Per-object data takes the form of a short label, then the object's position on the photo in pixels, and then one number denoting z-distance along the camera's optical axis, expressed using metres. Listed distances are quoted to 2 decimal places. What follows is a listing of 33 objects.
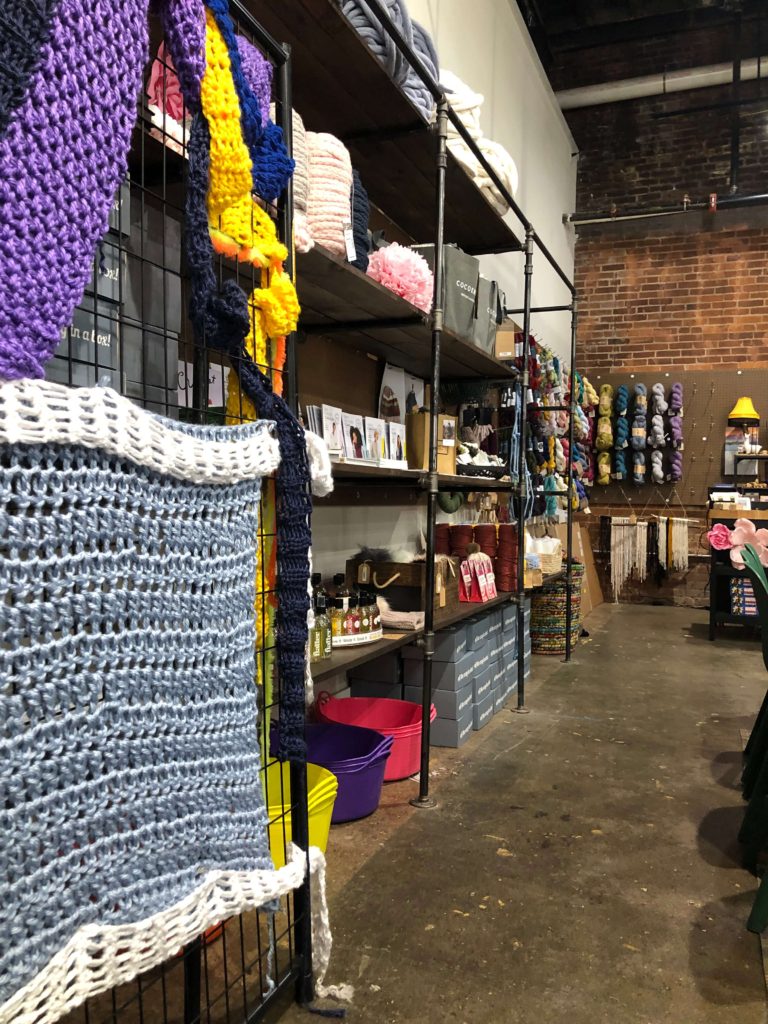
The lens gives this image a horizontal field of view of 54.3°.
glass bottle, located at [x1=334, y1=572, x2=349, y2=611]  2.44
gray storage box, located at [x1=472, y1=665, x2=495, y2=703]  3.30
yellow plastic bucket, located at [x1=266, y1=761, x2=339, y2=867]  1.71
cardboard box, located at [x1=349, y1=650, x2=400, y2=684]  3.07
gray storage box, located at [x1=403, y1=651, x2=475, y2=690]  3.04
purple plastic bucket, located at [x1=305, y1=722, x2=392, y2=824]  2.29
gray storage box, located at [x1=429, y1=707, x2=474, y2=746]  3.08
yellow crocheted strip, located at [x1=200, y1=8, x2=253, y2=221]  1.14
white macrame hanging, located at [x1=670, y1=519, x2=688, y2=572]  6.77
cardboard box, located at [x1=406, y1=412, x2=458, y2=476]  3.12
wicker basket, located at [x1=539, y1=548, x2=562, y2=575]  4.56
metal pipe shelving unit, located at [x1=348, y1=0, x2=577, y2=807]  2.45
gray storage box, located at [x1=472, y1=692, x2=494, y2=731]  3.31
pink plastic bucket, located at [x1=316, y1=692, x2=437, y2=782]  2.69
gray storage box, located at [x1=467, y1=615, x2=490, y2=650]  3.21
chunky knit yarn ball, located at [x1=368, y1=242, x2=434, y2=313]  2.45
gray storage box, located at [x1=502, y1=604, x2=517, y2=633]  3.74
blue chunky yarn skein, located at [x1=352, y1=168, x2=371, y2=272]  2.22
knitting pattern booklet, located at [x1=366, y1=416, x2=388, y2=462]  2.77
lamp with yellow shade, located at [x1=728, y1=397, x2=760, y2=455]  6.56
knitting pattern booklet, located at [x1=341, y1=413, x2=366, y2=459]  2.62
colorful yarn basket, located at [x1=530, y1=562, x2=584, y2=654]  4.93
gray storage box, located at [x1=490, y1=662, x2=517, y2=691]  3.56
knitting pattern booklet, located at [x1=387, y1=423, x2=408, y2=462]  2.97
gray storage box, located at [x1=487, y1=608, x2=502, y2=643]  3.51
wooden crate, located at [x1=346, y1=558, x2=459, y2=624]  2.94
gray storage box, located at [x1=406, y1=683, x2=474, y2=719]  3.05
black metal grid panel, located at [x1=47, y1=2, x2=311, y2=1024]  1.18
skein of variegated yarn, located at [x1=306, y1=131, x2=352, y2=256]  1.92
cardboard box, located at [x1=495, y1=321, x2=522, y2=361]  3.64
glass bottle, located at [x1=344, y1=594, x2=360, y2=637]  2.41
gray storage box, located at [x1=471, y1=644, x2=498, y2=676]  3.33
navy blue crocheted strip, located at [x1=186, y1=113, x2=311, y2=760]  1.29
